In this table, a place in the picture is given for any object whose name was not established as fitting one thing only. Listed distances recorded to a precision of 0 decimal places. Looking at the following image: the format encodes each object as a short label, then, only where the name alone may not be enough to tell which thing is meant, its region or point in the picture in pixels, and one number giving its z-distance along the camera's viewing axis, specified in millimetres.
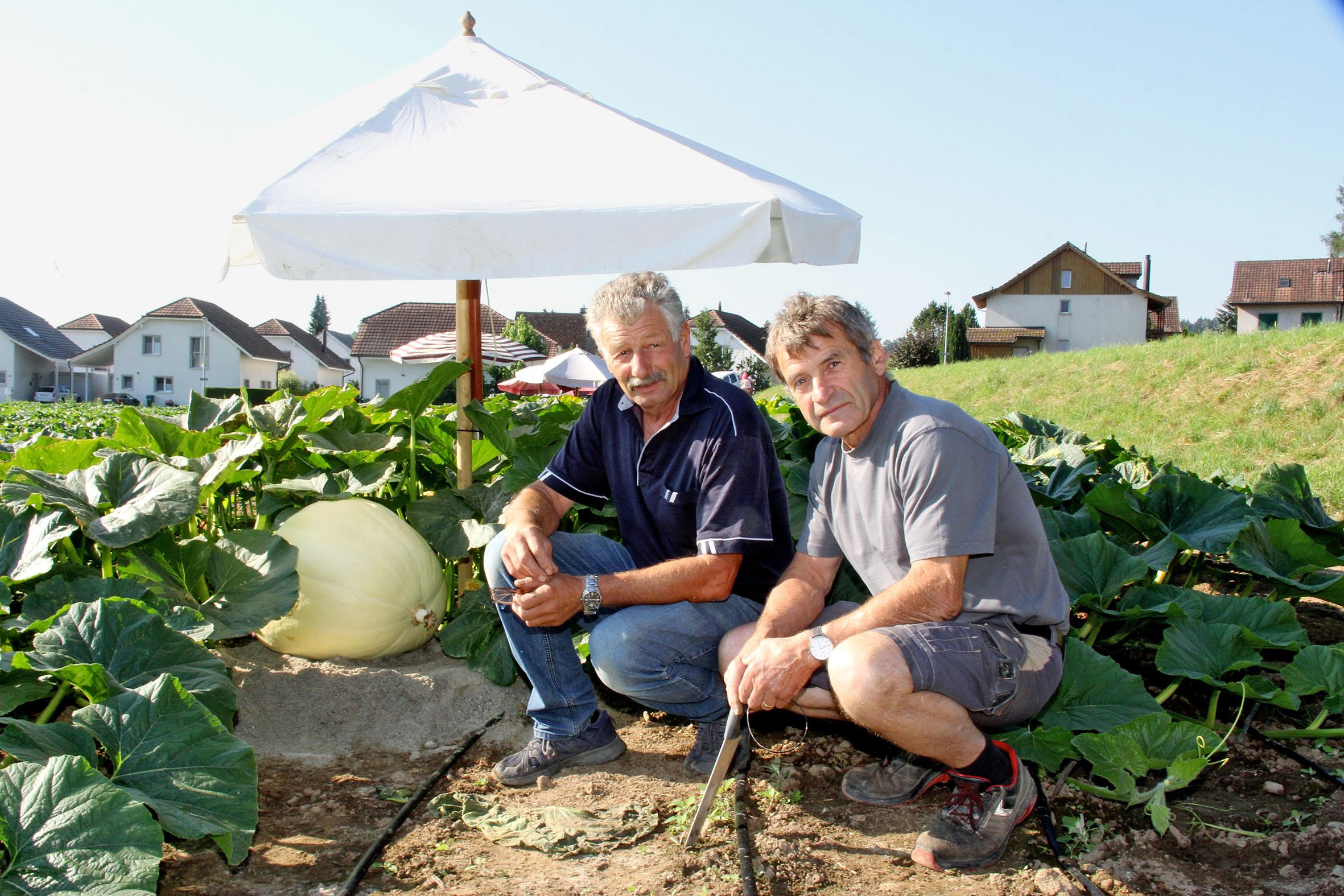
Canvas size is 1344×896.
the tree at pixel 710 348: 39844
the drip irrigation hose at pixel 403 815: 1865
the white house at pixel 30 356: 41906
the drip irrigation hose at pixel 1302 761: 2352
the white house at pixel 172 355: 41719
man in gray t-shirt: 1940
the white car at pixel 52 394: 41188
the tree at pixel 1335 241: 35469
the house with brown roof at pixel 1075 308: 42438
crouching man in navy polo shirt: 2344
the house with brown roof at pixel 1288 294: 42656
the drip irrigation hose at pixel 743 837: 1832
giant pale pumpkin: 2895
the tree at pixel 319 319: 76544
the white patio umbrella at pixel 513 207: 2477
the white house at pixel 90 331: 53000
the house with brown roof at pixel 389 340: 40812
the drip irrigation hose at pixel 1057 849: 1865
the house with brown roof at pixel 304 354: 56500
